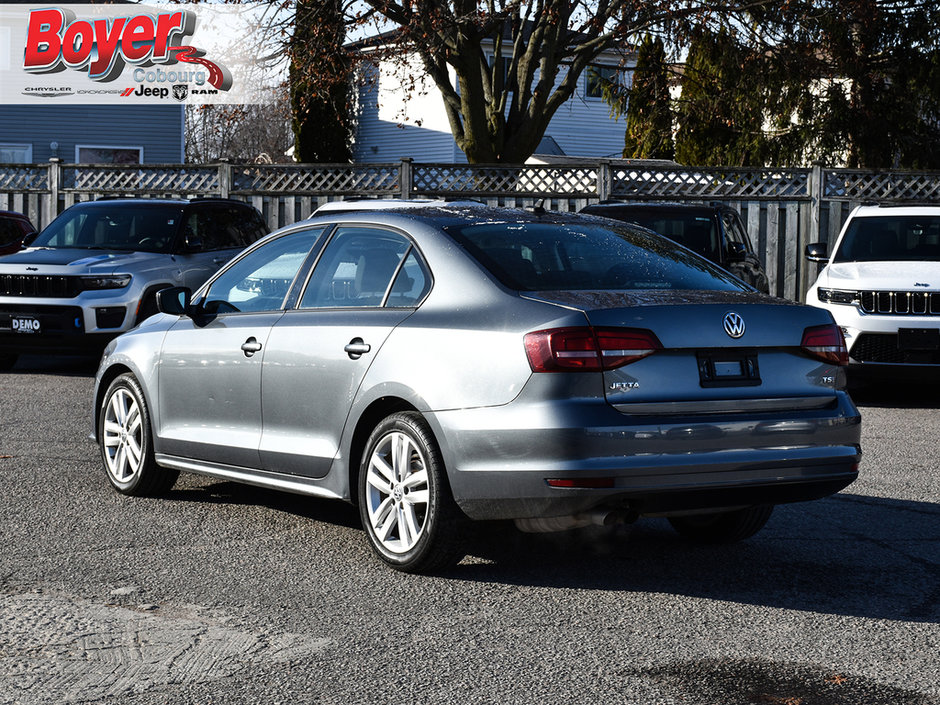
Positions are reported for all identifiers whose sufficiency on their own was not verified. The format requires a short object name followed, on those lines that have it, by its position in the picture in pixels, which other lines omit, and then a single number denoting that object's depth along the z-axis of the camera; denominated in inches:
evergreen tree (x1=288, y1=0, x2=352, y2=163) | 930.1
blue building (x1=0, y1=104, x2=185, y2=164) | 1387.8
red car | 665.0
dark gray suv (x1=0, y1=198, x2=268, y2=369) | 536.7
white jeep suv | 474.6
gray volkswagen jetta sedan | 209.3
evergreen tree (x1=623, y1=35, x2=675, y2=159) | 1103.2
